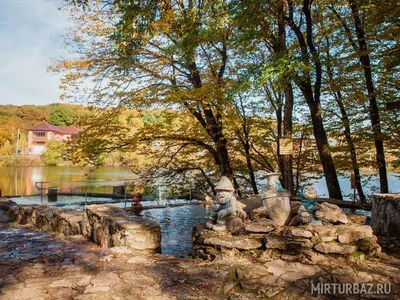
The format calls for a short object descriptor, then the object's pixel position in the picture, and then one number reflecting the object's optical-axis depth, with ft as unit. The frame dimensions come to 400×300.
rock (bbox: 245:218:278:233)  11.57
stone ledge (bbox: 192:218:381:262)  10.39
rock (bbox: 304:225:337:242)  10.73
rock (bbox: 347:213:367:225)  15.56
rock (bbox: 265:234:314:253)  10.54
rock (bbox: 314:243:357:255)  10.27
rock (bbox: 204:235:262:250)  10.98
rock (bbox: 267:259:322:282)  9.04
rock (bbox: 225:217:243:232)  12.23
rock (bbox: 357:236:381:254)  10.65
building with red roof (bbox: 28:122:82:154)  160.45
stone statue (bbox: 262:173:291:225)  12.23
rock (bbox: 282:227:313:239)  10.70
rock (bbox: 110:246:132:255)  11.43
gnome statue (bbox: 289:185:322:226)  11.48
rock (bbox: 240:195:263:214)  20.35
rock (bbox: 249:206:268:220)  13.82
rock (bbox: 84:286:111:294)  7.97
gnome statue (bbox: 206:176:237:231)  12.44
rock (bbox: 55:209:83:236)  16.83
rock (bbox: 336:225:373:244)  10.78
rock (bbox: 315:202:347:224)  11.82
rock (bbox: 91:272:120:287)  8.41
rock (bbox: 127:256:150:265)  10.47
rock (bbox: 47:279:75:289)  8.32
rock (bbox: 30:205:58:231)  19.17
